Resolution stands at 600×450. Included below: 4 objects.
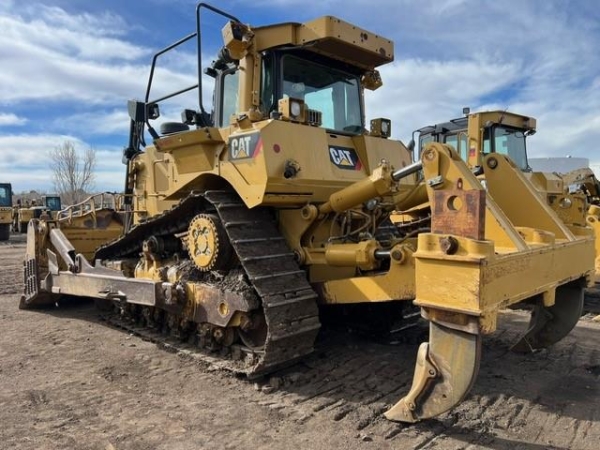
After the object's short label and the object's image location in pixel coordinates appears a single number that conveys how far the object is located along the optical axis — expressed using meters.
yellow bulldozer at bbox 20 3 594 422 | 3.10
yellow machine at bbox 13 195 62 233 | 25.09
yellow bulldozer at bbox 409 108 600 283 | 9.09
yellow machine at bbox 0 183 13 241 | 23.45
